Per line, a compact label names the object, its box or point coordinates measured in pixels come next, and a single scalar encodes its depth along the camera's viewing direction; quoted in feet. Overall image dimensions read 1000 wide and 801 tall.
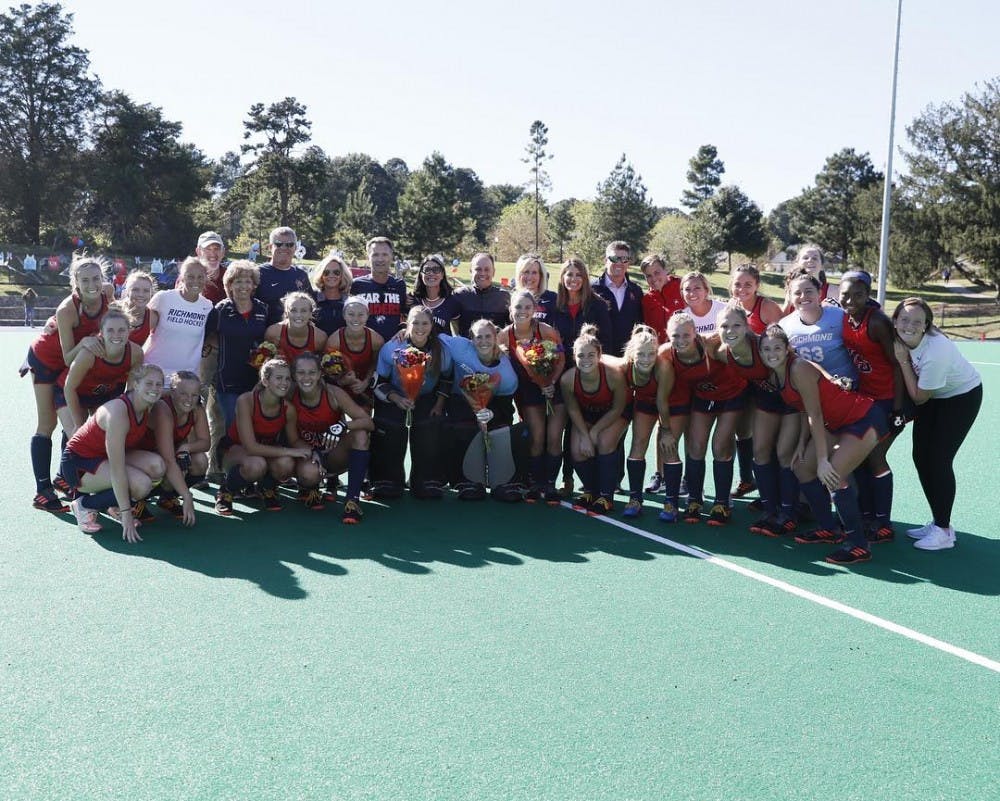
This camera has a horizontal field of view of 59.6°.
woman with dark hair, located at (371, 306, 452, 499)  22.18
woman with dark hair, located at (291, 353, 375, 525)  20.61
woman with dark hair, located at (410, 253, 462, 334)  23.82
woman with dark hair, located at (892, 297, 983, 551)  18.17
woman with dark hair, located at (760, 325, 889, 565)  17.89
